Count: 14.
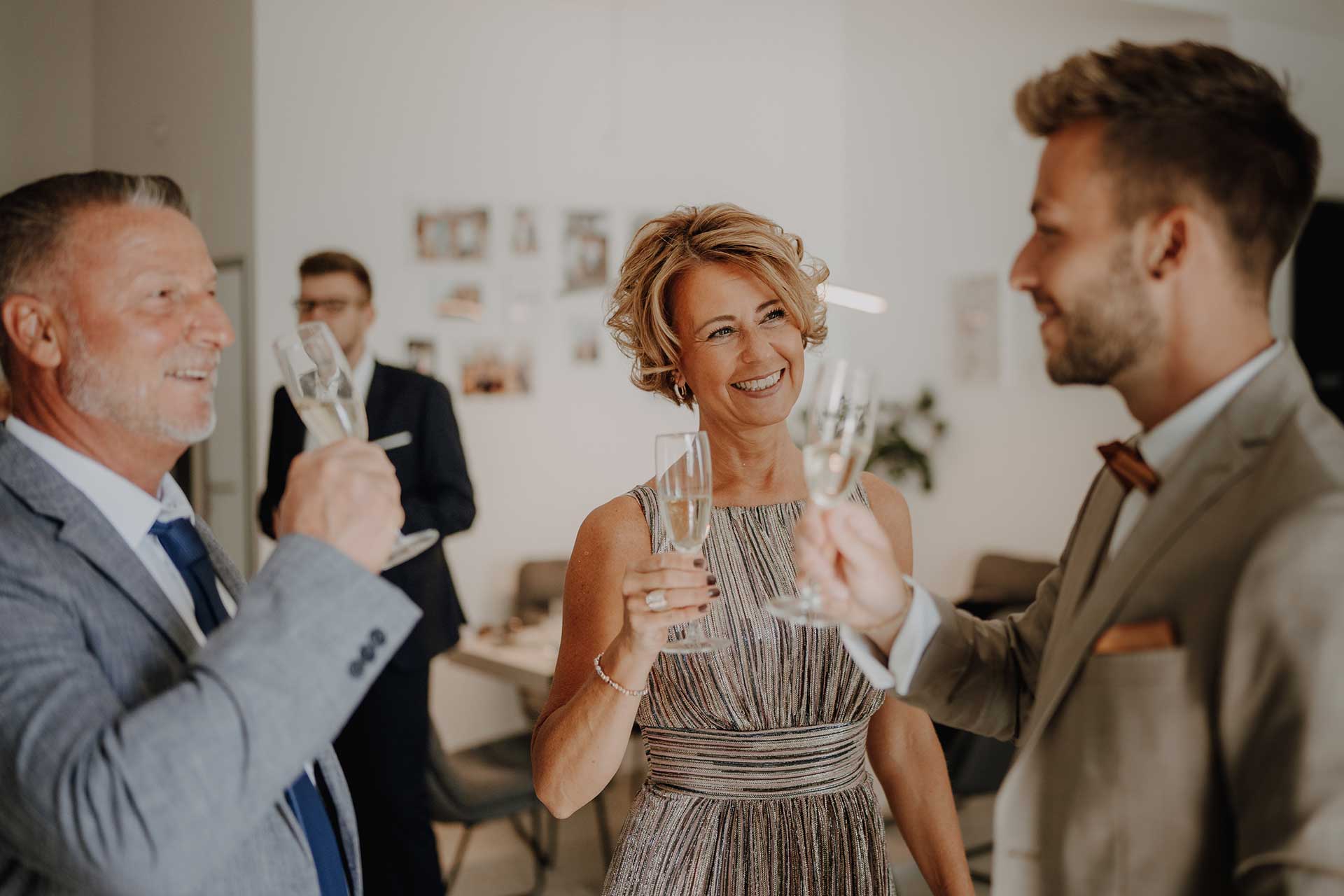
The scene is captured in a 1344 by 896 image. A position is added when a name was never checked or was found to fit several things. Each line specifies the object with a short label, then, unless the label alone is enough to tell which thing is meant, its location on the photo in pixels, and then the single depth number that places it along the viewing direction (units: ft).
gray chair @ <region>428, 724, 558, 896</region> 12.02
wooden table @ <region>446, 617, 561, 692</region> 13.96
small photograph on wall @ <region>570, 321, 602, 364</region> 20.03
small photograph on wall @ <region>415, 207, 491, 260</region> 19.08
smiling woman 5.75
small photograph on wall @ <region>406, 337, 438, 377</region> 19.03
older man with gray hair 3.31
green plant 21.93
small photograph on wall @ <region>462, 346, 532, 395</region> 19.40
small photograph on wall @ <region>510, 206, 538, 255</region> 19.57
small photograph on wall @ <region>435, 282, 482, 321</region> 19.27
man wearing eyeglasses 11.28
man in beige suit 2.94
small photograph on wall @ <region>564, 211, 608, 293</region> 19.88
